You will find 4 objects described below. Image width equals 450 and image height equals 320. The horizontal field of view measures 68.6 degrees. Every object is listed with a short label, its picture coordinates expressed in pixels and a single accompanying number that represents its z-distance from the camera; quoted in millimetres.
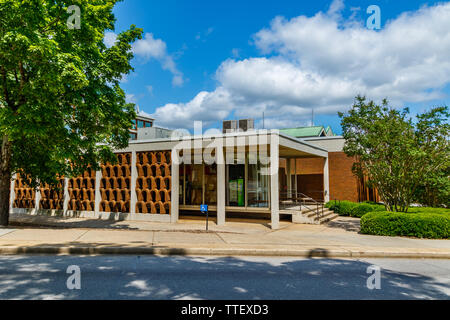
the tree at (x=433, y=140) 12633
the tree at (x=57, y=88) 9953
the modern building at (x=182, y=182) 15328
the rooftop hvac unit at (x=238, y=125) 20891
